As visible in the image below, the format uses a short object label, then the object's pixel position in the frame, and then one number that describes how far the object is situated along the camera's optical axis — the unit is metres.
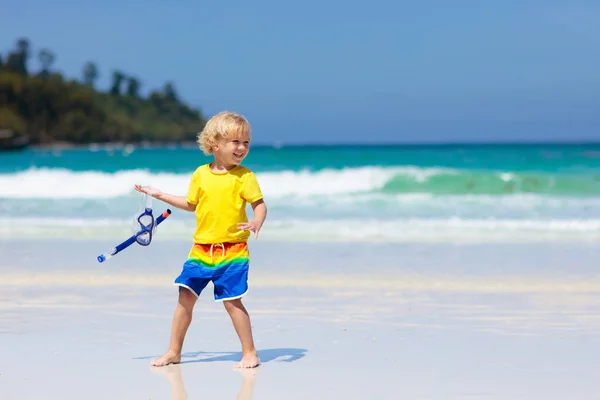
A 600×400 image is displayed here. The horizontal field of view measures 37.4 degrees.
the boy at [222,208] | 4.39
